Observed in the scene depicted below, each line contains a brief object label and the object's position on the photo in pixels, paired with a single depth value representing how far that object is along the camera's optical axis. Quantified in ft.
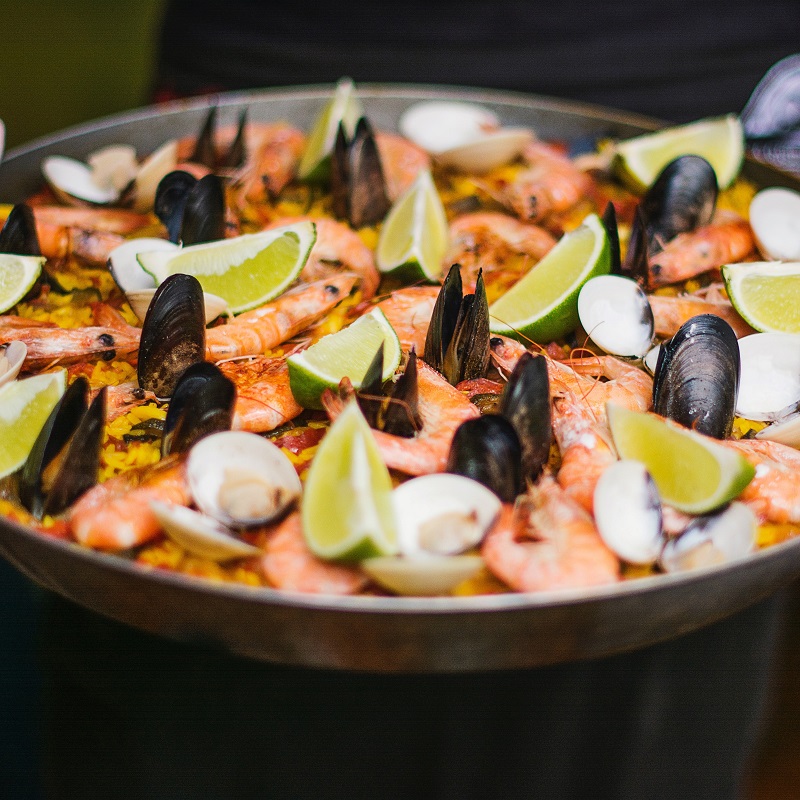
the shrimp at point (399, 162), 2.52
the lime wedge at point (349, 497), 1.80
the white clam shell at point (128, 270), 2.21
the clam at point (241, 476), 1.89
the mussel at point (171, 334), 2.02
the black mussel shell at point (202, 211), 2.25
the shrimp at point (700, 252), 2.32
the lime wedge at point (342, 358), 2.00
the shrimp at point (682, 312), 2.20
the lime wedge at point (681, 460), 1.88
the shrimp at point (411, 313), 2.14
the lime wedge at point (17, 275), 2.16
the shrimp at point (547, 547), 1.82
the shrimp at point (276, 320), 2.11
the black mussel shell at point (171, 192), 2.34
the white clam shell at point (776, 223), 2.34
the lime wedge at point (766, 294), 2.15
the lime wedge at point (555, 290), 2.14
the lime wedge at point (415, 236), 2.25
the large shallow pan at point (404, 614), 1.73
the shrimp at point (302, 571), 1.82
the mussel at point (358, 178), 2.39
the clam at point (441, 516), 1.84
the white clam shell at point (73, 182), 2.43
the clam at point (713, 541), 1.86
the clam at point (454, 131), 2.57
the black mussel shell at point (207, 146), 2.51
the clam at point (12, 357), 2.01
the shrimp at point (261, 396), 2.00
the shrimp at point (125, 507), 1.86
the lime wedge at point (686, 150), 2.53
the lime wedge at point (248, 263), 2.18
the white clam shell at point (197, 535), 1.82
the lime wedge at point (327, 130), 2.51
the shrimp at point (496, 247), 2.30
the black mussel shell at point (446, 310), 2.05
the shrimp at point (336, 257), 2.30
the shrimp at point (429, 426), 1.93
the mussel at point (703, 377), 2.00
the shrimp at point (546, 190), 2.46
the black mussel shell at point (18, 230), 2.23
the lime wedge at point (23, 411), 1.94
